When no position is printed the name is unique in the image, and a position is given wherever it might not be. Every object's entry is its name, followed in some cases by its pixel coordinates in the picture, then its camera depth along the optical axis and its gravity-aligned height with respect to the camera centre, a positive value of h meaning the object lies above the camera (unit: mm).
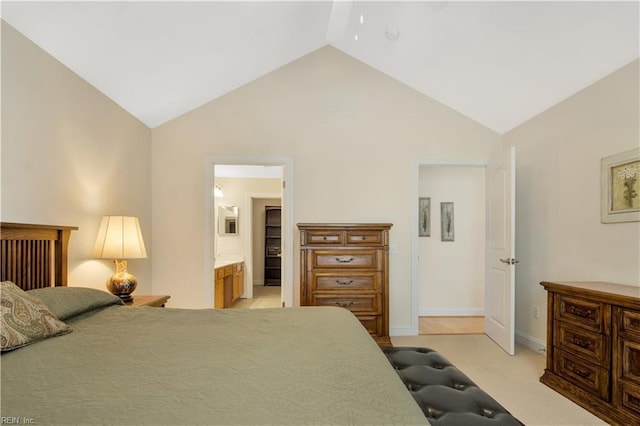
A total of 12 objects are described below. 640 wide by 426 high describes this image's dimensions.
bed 799 -478
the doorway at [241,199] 6391 +350
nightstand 2565 -685
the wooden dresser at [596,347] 1969 -857
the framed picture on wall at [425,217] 5016 +1
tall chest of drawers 3311 -520
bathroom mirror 6462 -72
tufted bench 1245 -748
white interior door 3244 -361
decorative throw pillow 1220 -414
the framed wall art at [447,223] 4992 -88
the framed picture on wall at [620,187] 2371 +226
